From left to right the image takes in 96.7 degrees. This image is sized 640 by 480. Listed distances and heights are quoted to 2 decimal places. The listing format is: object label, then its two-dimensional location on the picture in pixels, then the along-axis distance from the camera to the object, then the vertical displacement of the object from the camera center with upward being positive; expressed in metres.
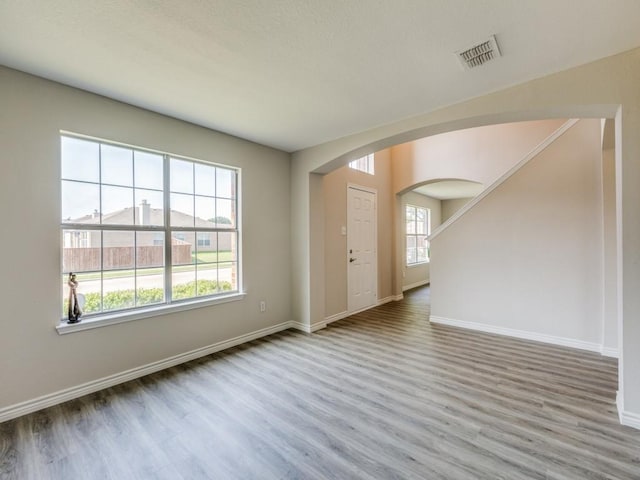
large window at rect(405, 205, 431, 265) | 7.68 +0.19
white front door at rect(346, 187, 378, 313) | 4.92 -0.17
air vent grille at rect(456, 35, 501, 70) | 1.89 +1.29
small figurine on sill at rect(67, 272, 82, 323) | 2.40 -0.51
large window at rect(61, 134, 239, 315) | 2.51 +0.16
